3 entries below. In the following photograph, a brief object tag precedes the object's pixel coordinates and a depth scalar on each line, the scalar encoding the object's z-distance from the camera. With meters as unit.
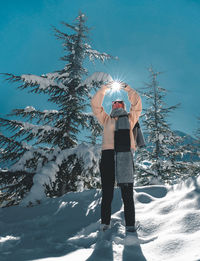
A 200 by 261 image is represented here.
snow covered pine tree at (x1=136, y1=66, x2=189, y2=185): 12.90
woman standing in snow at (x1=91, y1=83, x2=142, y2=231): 2.82
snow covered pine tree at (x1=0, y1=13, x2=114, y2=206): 5.28
